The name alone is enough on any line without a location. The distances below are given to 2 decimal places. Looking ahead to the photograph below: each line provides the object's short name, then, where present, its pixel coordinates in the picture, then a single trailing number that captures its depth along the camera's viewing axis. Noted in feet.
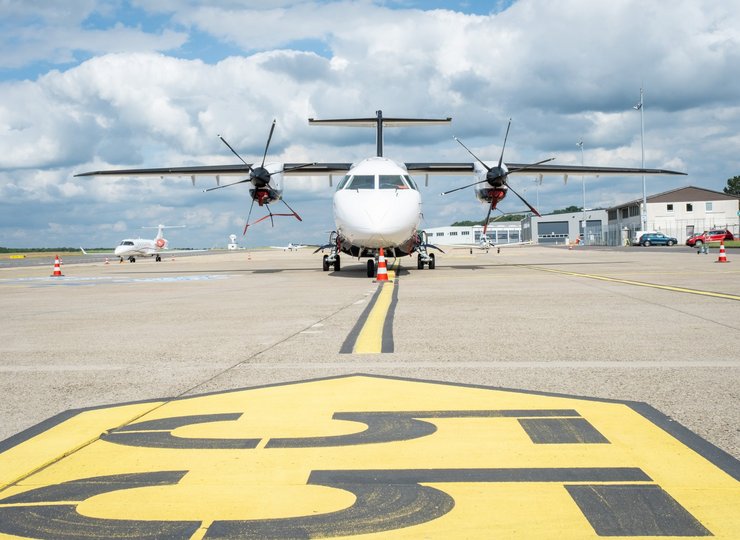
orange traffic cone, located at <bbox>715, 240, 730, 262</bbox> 82.11
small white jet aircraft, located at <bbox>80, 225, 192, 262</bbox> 158.61
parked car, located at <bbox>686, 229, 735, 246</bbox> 181.68
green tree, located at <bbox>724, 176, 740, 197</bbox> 400.06
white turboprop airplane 63.57
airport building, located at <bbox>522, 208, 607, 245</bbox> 385.29
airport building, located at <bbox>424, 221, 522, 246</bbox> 417.08
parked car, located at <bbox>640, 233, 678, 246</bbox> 209.67
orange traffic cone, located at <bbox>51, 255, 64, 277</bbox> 88.79
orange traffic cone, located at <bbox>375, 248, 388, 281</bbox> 60.39
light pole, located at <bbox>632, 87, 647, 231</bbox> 215.10
